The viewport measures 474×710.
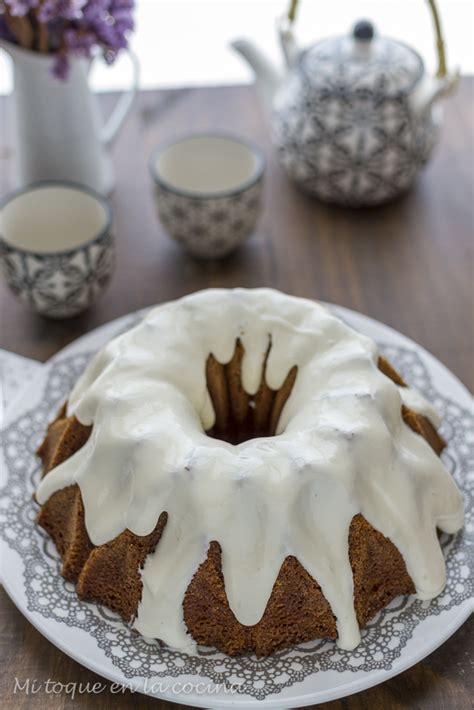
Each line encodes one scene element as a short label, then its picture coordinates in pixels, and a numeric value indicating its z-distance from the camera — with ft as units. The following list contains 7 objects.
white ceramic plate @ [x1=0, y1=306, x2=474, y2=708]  2.37
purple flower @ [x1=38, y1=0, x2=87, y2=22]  2.96
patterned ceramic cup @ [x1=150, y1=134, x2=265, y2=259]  3.11
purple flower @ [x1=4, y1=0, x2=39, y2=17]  2.94
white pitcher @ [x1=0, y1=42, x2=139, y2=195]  3.14
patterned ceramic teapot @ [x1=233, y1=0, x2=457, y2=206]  3.16
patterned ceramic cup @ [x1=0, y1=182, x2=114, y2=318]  2.93
